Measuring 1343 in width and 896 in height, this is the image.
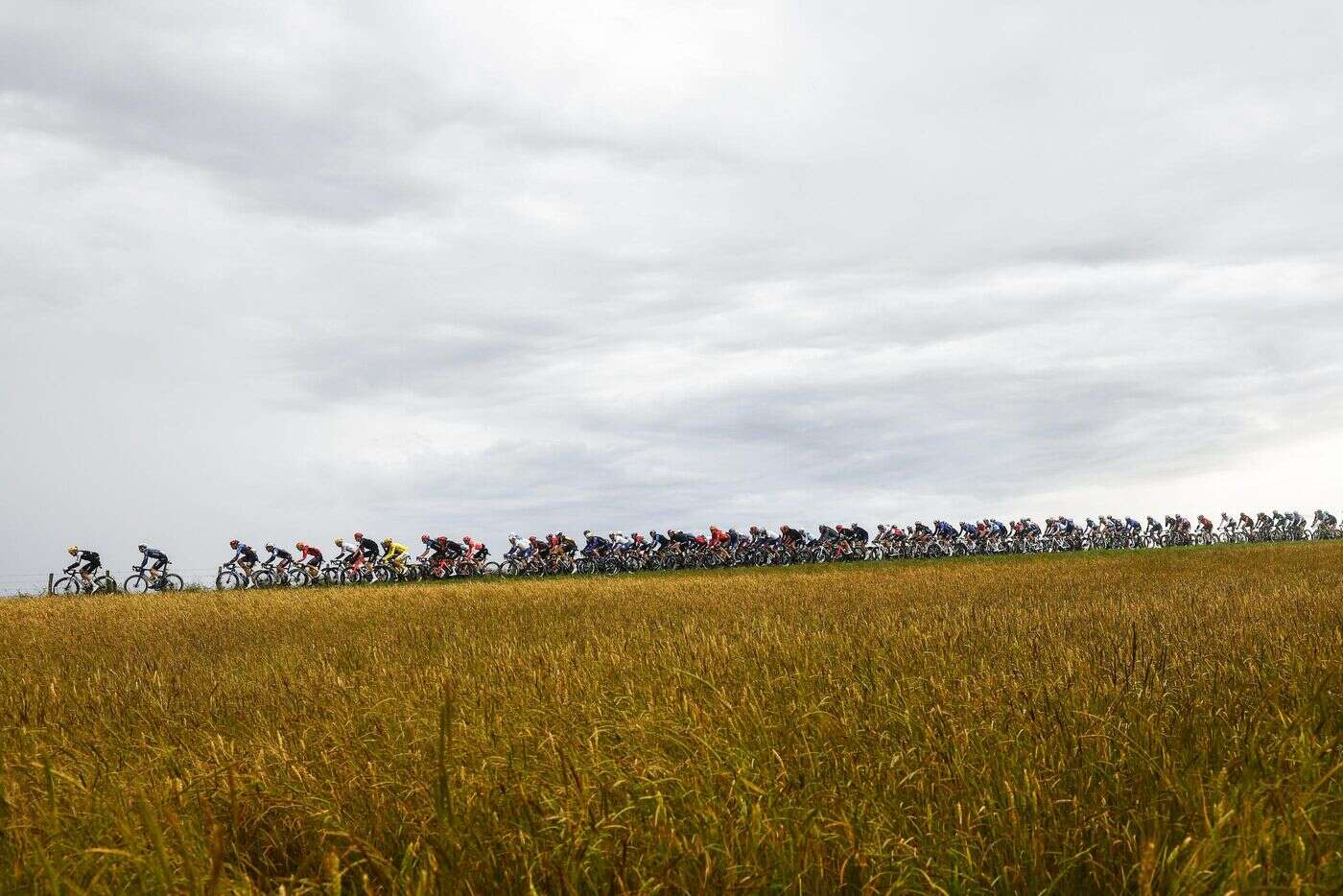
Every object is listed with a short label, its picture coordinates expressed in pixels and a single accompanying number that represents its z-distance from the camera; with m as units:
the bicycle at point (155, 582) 28.22
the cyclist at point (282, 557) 31.87
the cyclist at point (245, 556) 30.73
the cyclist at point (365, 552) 34.78
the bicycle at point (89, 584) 27.36
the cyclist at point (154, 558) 28.39
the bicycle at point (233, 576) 30.65
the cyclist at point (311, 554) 33.31
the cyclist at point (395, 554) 35.53
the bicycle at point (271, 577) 31.25
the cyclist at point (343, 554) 34.69
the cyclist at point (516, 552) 38.28
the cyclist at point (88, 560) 27.84
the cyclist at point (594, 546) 41.03
